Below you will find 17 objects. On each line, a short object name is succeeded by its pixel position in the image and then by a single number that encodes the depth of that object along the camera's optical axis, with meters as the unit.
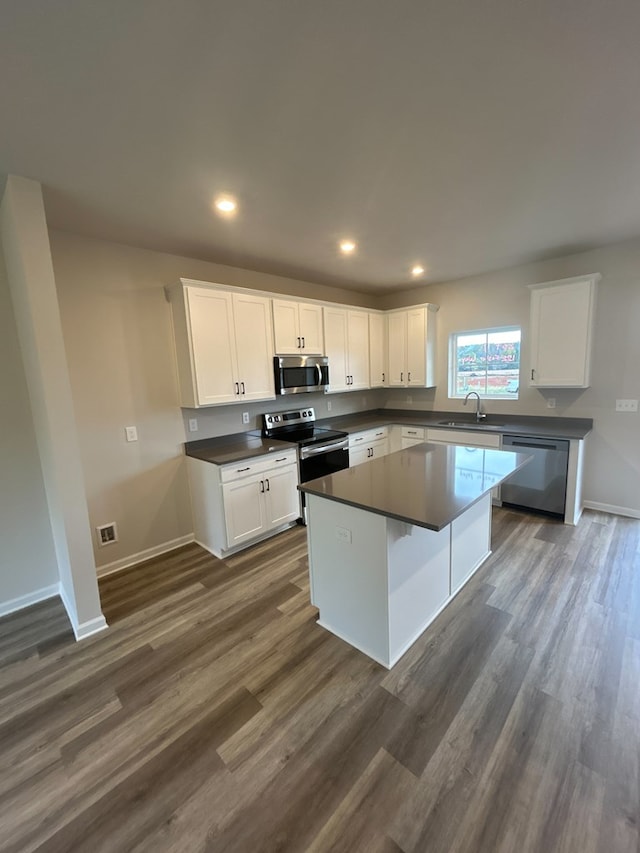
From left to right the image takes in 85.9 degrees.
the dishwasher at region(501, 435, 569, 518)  3.50
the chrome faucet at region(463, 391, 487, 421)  4.52
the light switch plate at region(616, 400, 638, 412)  3.48
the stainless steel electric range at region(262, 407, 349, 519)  3.68
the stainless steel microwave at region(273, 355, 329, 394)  3.72
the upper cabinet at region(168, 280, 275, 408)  3.06
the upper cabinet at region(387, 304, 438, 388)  4.67
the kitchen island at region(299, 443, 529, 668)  1.82
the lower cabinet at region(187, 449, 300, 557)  3.07
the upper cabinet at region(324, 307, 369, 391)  4.30
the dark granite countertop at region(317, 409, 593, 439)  3.69
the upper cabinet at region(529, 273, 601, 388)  3.45
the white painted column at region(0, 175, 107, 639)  1.95
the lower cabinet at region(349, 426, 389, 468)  4.36
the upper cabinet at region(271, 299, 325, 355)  3.67
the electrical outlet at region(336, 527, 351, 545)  2.00
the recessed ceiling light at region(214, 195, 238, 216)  2.26
